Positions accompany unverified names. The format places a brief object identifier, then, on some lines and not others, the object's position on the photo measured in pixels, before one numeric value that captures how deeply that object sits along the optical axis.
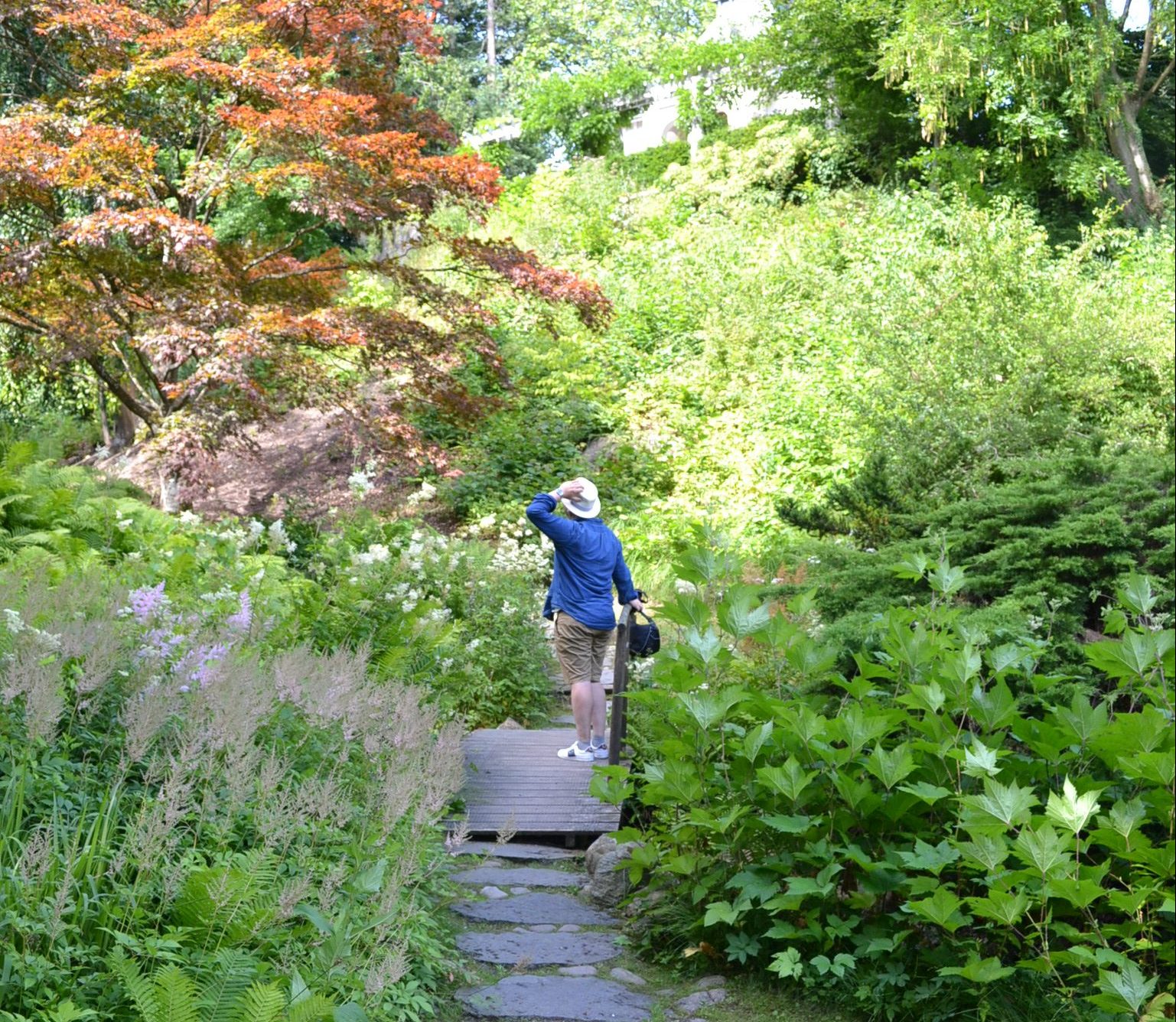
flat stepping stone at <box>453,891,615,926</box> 4.30
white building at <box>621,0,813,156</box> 22.31
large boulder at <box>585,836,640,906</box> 4.52
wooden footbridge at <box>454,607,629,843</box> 5.34
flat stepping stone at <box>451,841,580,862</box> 5.04
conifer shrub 5.42
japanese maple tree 9.02
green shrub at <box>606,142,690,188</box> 21.50
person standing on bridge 6.11
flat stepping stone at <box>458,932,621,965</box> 3.90
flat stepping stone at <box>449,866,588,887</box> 4.72
